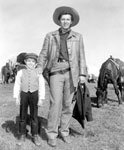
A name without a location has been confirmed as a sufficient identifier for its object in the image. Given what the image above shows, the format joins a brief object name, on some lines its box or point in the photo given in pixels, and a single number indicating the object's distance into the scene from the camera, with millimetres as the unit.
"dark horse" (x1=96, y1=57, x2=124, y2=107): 11572
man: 5512
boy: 5395
